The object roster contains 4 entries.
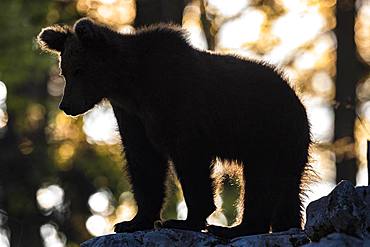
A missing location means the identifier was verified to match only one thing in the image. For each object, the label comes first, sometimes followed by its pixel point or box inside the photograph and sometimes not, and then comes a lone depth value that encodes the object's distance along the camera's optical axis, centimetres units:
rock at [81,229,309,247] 1766
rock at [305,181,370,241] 1565
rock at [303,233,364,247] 1537
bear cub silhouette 1952
